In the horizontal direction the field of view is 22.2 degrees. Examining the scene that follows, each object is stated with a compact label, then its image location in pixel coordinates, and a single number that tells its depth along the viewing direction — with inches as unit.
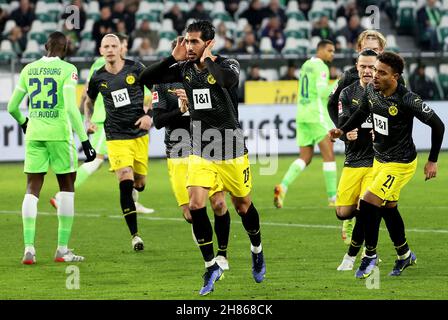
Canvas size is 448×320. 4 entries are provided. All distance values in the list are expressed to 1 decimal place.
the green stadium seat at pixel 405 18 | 1181.7
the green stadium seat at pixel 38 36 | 1066.4
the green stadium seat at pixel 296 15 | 1155.3
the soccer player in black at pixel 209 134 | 365.1
